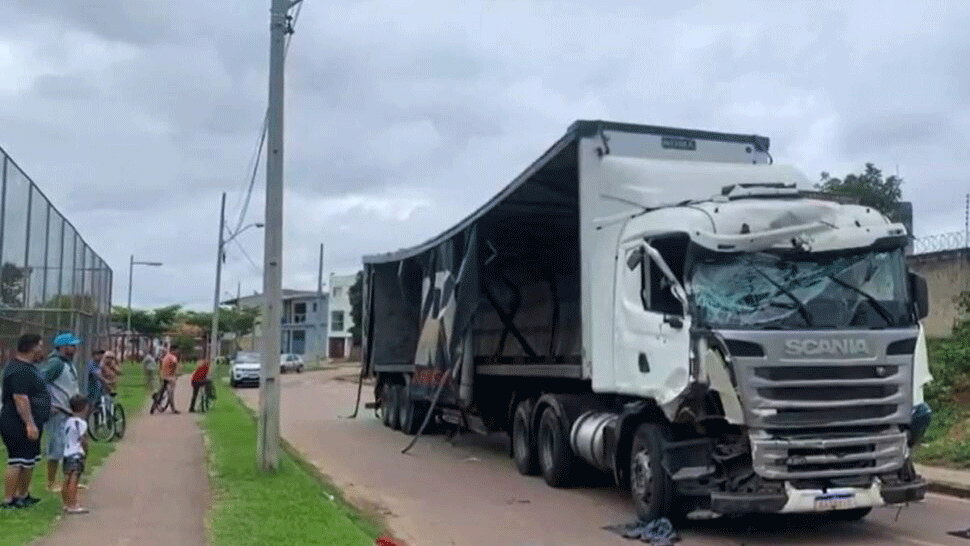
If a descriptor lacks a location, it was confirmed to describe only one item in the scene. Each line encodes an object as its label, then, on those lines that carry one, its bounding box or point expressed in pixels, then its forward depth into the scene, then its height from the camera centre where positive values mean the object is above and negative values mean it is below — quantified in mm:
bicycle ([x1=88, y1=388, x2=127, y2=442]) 17656 -647
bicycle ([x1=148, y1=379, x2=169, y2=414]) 25197 -395
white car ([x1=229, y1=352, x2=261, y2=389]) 45406 +364
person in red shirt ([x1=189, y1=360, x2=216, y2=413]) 25578 +67
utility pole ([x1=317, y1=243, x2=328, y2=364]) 75938 +4701
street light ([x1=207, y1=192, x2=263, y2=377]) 43250 +4101
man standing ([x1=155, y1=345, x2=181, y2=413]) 24672 +204
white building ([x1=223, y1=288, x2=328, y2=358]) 95375 +5121
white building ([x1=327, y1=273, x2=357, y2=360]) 93312 +5514
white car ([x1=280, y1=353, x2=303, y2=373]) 65250 +997
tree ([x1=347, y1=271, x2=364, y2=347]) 66938 +4507
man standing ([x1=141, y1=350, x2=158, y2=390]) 32000 +386
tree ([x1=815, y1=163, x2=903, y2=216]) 30828 +5610
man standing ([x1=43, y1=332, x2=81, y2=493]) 10820 -89
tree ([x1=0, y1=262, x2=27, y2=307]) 14750 +1357
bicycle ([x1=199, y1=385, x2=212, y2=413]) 26031 -431
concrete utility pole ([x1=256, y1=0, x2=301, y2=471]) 12758 +1459
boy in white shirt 10078 -687
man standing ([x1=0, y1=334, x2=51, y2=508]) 9891 -313
